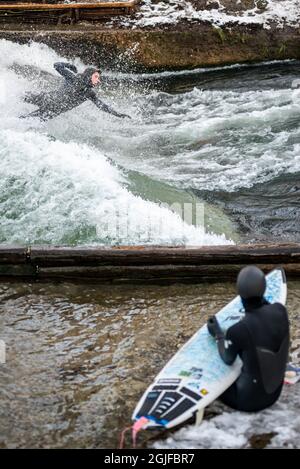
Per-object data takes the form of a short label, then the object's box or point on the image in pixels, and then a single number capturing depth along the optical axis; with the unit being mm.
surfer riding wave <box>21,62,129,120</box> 13141
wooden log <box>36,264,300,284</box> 7730
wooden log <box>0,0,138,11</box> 17562
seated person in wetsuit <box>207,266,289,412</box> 5059
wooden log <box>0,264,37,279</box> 7789
